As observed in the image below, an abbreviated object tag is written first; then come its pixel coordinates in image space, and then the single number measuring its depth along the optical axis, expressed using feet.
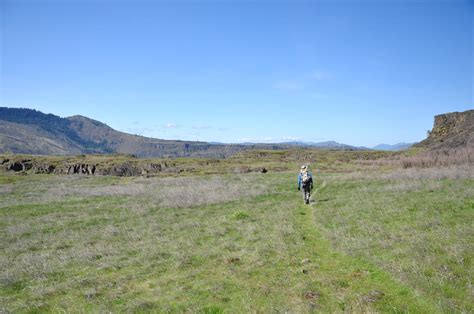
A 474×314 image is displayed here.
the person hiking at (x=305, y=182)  84.89
